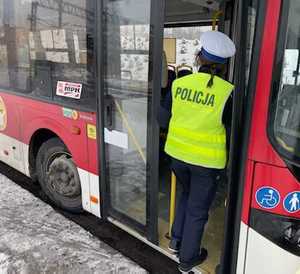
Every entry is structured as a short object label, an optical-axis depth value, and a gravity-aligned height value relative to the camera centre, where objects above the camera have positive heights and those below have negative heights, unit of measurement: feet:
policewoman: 7.36 -1.93
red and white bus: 6.31 -1.78
